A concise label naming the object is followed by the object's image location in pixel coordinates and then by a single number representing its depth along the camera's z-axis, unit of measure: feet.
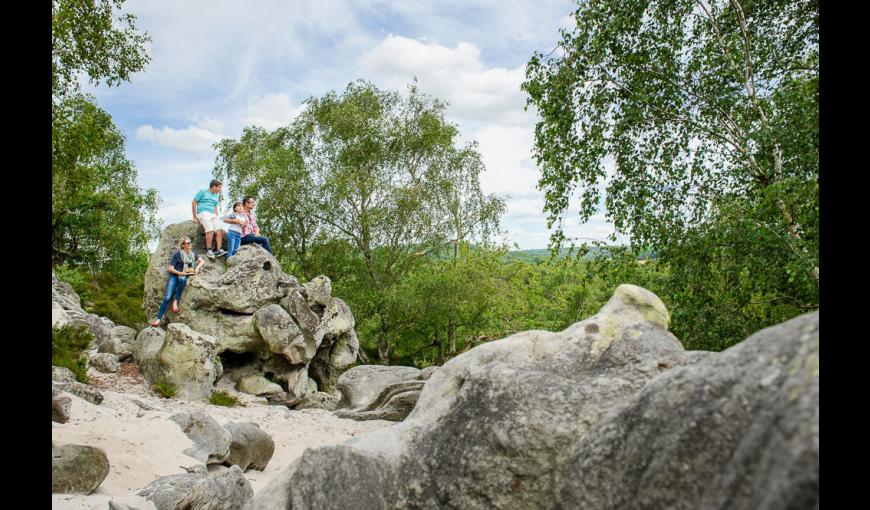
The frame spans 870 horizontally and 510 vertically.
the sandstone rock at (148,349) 52.49
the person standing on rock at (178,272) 58.65
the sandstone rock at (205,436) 33.01
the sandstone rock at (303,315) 66.69
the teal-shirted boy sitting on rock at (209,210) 60.29
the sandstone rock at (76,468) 23.29
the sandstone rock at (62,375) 38.38
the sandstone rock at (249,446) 35.94
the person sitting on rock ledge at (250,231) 66.79
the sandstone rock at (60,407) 28.40
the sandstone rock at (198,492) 24.08
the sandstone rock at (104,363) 51.39
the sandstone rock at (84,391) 36.40
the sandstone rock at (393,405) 57.31
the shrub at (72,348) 43.29
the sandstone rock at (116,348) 57.57
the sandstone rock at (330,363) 78.18
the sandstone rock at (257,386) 62.34
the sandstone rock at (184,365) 51.49
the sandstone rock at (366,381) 64.95
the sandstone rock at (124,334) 65.10
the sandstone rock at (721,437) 5.79
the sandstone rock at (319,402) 65.87
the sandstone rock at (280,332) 62.54
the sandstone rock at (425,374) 69.73
